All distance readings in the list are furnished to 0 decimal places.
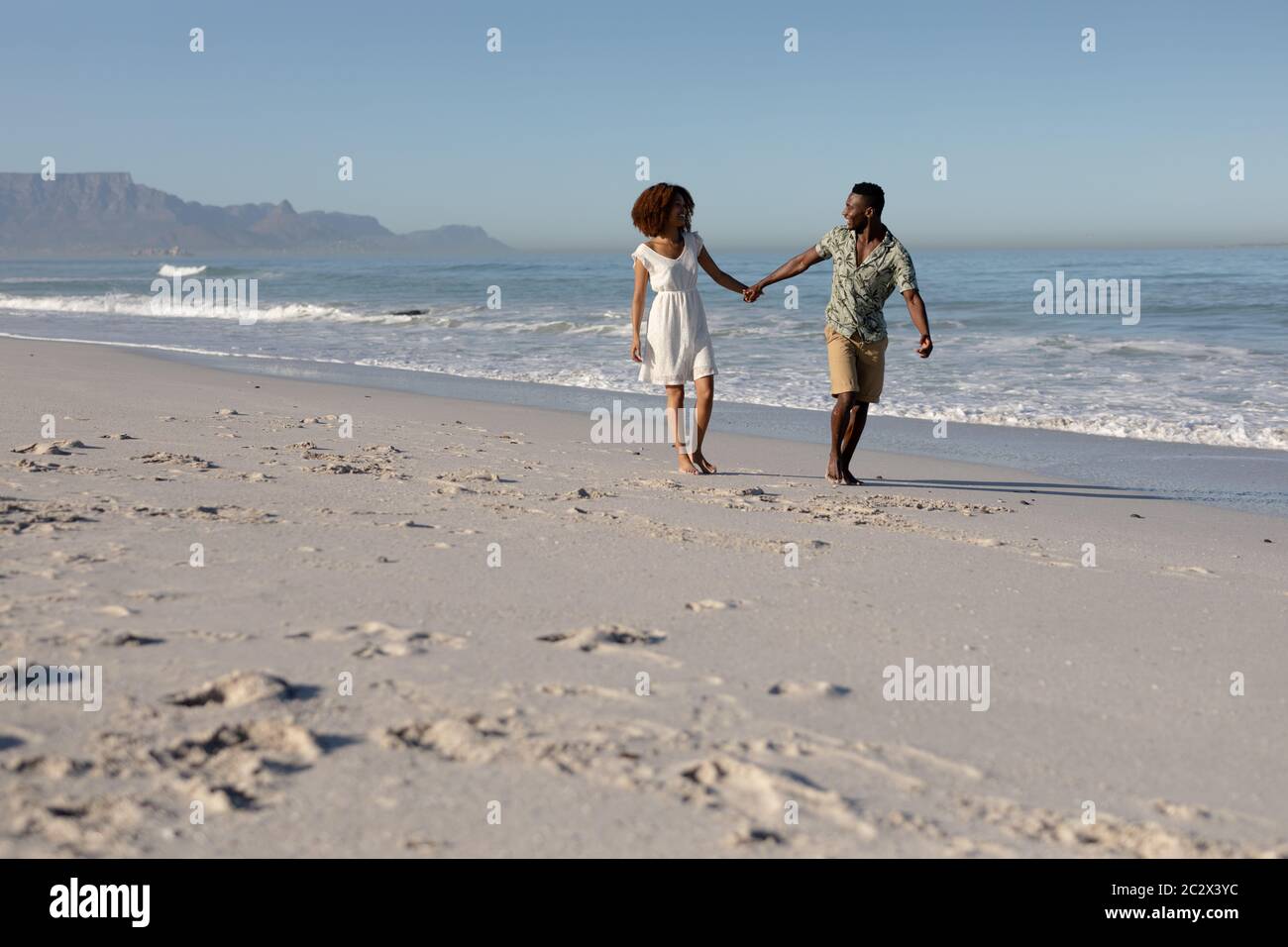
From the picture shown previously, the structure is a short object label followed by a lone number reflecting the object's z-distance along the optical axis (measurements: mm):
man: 6422
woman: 6648
